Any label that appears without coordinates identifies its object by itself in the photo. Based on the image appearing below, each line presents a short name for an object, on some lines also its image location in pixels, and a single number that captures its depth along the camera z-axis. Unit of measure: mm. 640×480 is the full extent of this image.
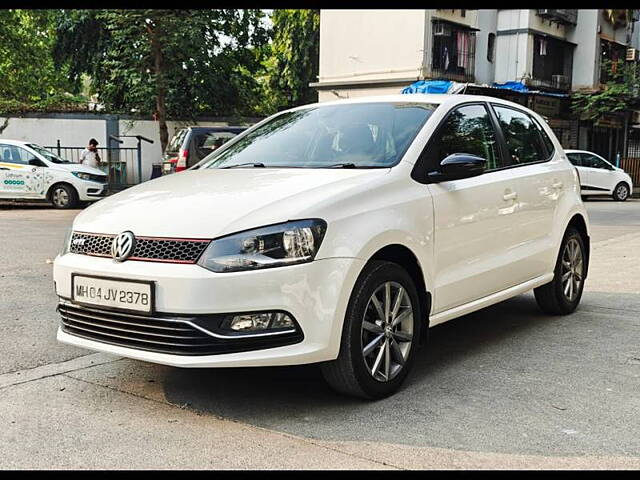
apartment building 27781
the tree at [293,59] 34781
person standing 19594
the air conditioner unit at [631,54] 34650
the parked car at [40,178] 16703
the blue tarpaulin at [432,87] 19875
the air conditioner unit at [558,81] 32406
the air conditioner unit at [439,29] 27641
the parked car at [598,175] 23172
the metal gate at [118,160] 23328
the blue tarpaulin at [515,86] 29125
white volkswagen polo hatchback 3617
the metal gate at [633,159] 31688
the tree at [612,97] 30172
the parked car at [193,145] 15266
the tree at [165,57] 22453
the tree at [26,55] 26969
